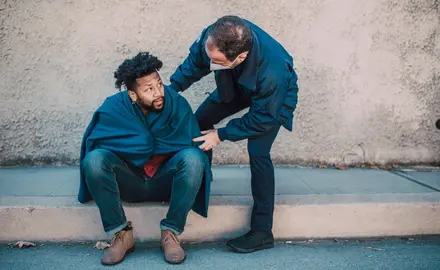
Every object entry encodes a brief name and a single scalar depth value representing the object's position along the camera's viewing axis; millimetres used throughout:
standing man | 2363
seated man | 2508
